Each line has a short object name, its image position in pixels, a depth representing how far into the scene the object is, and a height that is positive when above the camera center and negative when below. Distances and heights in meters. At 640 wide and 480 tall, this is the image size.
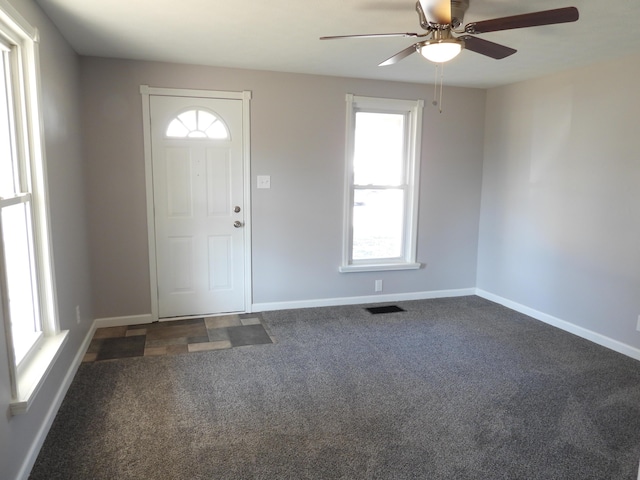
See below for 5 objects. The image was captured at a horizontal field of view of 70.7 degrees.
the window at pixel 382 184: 4.57 -0.06
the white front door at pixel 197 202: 3.97 -0.23
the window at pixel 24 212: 2.13 -0.19
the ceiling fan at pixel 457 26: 2.03 +0.73
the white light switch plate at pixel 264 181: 4.23 -0.03
